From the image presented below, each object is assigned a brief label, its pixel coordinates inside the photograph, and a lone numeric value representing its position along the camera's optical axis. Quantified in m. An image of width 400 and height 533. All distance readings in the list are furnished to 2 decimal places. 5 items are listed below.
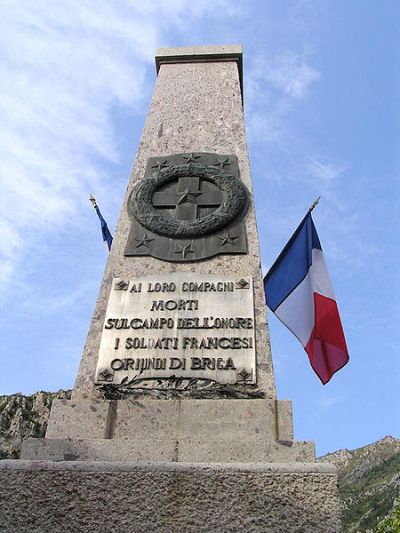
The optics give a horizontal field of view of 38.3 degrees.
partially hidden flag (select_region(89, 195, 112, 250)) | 6.86
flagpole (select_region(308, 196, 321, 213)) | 6.53
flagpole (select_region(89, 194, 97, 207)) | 6.68
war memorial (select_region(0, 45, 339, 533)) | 3.03
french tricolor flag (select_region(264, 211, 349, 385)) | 5.31
